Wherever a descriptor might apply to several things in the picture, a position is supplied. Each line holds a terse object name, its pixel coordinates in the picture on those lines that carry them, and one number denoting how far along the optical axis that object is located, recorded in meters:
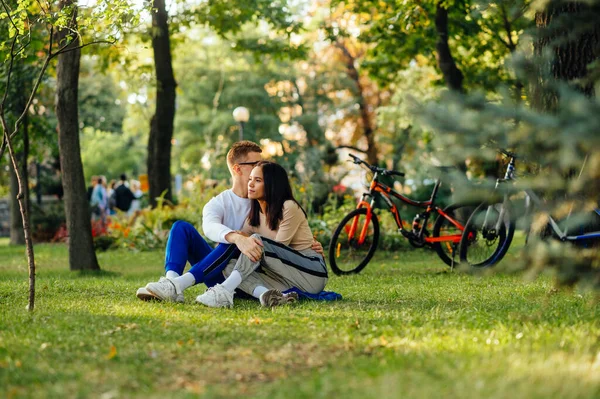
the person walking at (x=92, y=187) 27.96
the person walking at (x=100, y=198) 27.64
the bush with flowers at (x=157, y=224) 16.81
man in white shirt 7.12
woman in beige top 7.04
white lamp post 27.61
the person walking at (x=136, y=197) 28.16
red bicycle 10.55
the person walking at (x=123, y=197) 27.34
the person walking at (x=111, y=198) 27.82
